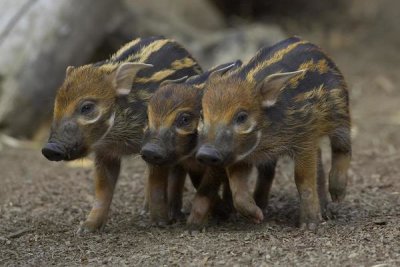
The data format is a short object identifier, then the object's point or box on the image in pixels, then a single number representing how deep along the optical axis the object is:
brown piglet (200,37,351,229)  12.57
